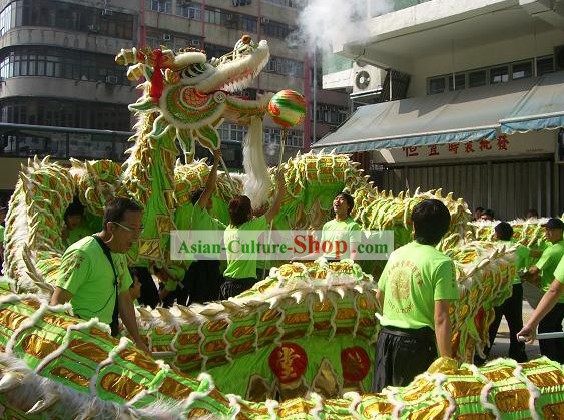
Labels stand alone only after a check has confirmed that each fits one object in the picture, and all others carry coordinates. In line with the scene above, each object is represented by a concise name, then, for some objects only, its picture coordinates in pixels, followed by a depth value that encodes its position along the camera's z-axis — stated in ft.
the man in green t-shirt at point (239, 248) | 13.47
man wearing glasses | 7.37
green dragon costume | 4.48
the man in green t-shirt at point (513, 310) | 15.74
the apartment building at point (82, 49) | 78.64
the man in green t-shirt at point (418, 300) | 7.32
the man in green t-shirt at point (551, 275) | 13.10
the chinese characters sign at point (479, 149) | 33.14
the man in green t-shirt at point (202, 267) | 15.47
